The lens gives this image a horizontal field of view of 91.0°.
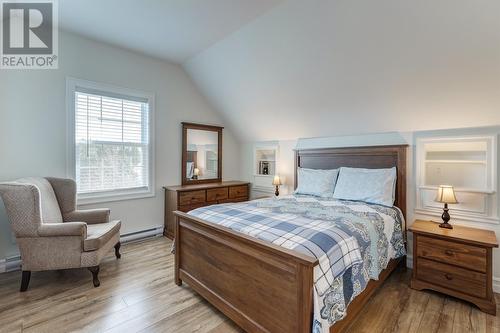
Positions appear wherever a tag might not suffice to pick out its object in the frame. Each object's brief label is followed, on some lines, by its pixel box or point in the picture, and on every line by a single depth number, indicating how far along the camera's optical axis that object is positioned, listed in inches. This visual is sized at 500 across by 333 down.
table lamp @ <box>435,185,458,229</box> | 92.9
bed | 54.2
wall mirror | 163.3
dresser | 143.2
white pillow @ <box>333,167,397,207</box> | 109.6
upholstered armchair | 85.7
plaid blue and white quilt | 56.9
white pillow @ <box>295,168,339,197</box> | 128.3
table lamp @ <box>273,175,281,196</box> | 161.6
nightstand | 79.4
